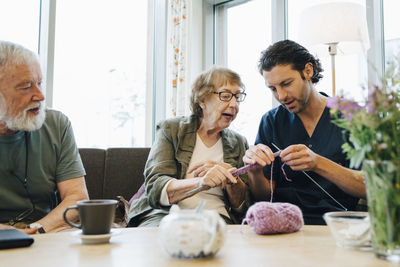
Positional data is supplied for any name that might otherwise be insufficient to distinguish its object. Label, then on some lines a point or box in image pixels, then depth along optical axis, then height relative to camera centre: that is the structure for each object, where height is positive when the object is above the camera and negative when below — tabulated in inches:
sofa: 88.4 -4.2
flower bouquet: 27.6 +0.1
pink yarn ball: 40.4 -6.9
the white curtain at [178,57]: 136.0 +34.8
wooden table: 30.2 -8.7
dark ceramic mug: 36.3 -6.1
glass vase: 27.4 -3.7
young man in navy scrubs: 63.2 +3.5
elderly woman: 65.2 -0.2
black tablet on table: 35.5 -8.2
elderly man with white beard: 61.2 -0.4
